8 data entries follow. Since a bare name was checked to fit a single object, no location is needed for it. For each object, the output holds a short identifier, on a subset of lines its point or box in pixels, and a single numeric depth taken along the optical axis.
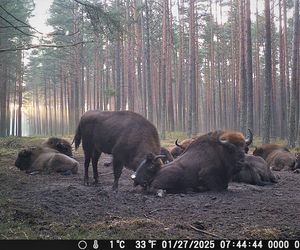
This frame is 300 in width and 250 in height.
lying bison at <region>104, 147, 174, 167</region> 14.05
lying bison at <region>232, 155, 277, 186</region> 11.17
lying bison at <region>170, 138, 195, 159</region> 16.22
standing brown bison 10.39
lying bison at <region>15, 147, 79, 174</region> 13.65
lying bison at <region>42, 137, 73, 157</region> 15.91
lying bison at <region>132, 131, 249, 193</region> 9.70
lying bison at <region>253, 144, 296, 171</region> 14.46
